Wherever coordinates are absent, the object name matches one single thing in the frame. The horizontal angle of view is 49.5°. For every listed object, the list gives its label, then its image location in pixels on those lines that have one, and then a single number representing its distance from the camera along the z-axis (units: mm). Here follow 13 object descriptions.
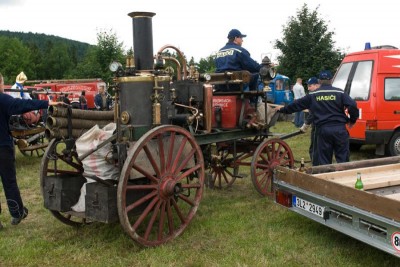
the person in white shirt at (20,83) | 10177
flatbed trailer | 3307
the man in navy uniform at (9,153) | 4625
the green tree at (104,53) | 33250
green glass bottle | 3906
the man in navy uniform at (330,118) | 5480
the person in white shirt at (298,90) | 15508
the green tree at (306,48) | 28328
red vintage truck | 24859
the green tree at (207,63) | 49494
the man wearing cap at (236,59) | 5848
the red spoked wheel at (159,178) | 3794
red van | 8039
